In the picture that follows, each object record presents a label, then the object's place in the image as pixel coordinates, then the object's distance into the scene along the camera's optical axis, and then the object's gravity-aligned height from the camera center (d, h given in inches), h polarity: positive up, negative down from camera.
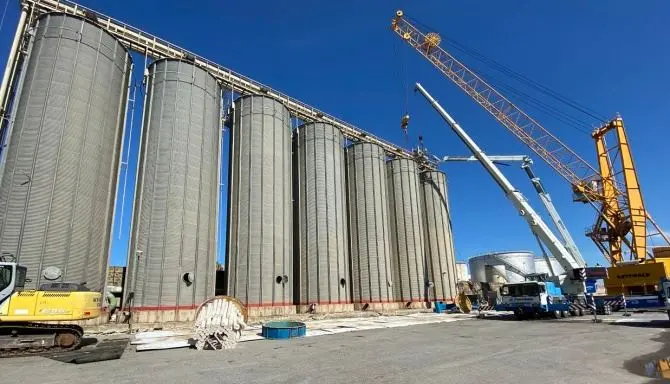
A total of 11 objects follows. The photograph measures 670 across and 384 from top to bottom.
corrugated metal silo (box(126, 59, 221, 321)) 1155.3 +332.9
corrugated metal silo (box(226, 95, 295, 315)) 1401.3 +340.1
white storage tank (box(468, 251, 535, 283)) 3115.2 +197.8
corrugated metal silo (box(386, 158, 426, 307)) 2034.9 +327.2
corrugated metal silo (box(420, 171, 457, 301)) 2233.0 +314.2
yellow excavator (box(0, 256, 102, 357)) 602.5 -8.7
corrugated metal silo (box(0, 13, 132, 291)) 961.5 +396.2
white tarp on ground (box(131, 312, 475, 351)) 756.7 -84.3
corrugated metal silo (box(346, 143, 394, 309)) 1824.6 +327.1
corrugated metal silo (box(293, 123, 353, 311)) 1619.1 +323.6
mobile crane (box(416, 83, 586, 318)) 1253.1 -2.5
